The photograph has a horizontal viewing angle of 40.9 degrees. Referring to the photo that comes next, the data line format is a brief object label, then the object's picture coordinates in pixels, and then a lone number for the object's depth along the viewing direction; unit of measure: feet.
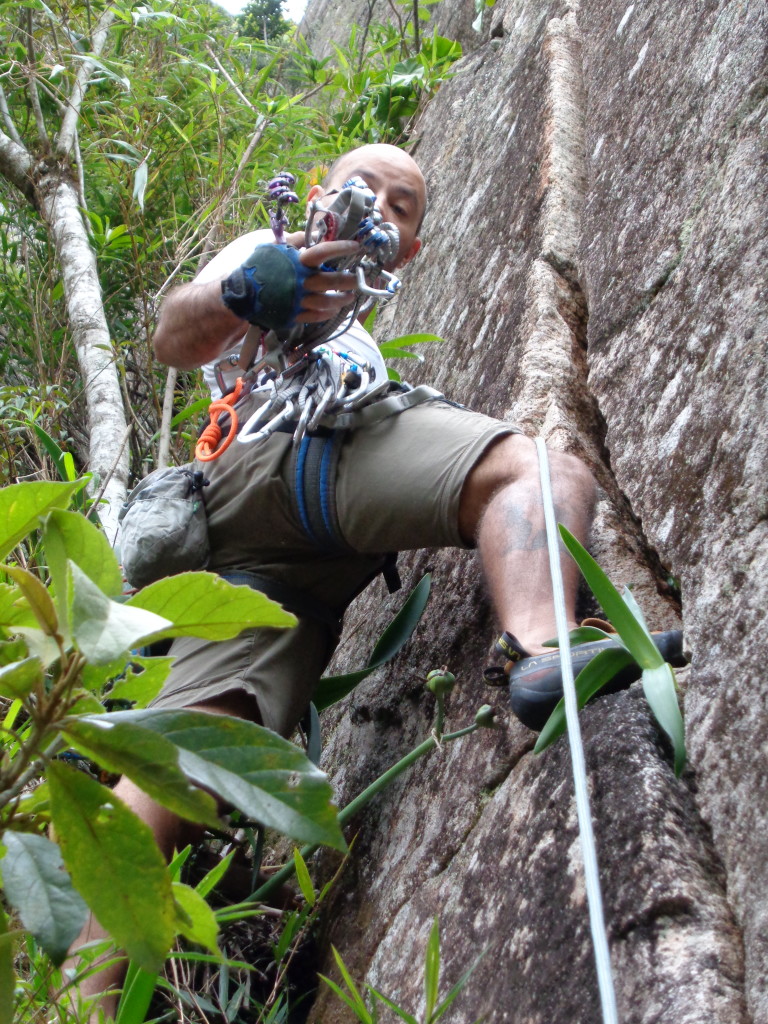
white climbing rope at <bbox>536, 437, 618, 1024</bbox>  3.10
